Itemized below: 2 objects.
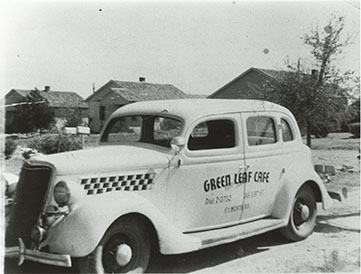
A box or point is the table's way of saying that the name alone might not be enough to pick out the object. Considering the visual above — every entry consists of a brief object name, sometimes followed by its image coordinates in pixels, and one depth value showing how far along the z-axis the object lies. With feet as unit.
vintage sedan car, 11.50
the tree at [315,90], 26.35
